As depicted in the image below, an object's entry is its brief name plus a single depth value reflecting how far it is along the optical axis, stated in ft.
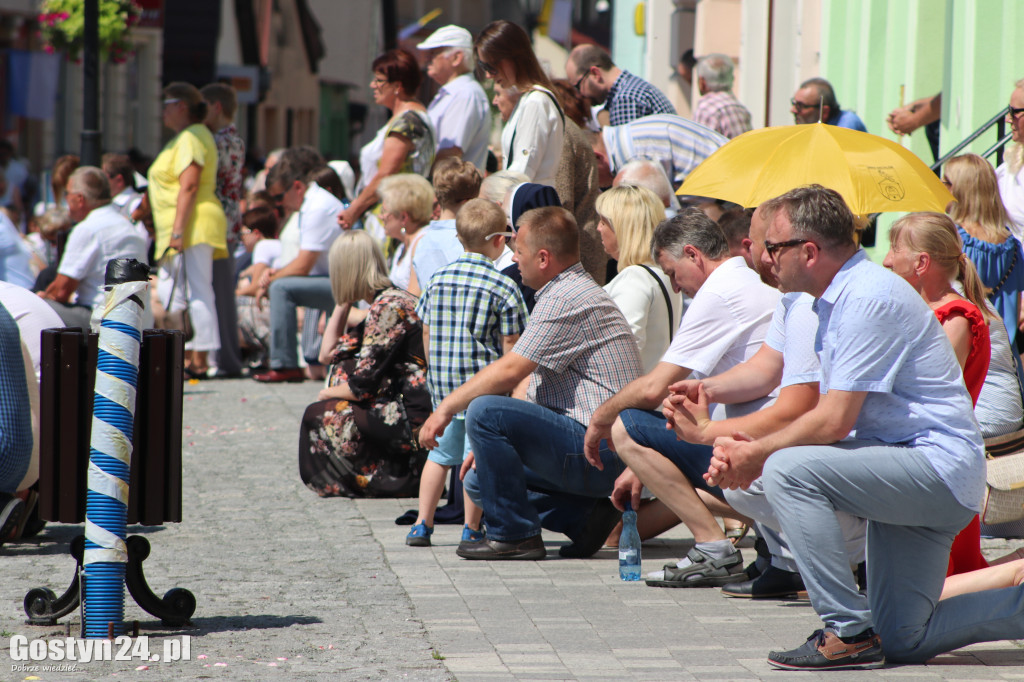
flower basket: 148.05
